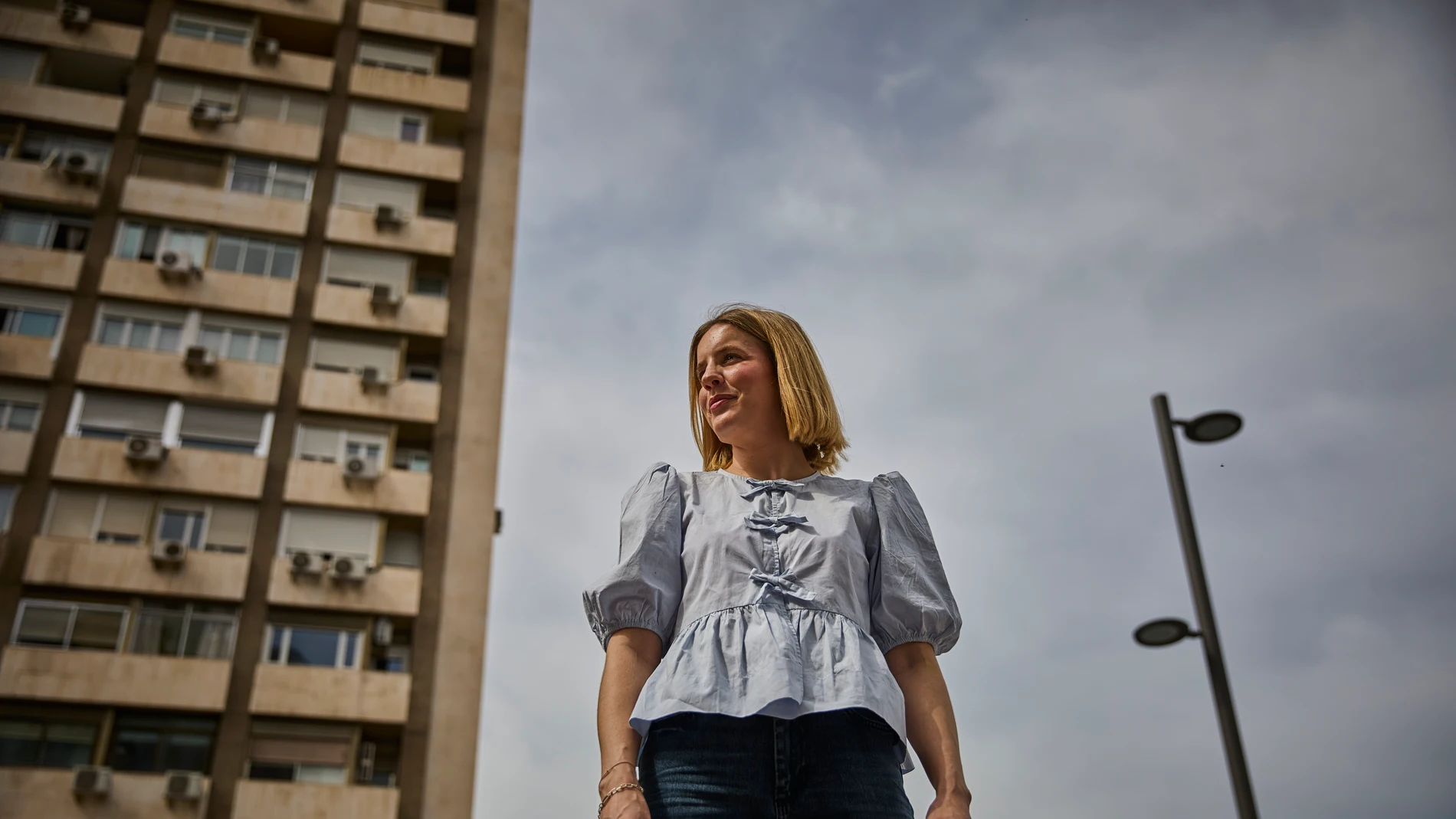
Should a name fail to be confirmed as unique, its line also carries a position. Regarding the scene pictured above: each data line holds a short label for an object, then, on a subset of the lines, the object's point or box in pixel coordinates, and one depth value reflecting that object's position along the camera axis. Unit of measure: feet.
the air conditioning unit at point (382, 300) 57.82
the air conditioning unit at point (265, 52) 62.03
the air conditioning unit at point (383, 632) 51.96
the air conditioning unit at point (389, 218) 59.62
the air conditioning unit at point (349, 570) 51.67
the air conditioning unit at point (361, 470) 53.52
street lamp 16.69
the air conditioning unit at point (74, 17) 59.82
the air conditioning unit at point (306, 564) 51.47
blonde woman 6.60
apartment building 48.62
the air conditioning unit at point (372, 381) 56.24
